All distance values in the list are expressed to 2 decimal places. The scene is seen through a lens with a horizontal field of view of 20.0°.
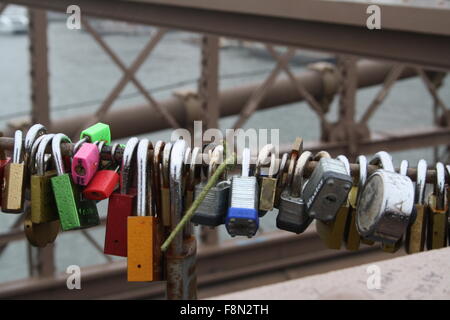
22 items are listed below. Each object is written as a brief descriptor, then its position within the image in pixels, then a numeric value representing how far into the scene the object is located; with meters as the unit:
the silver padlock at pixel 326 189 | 1.12
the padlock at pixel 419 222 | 1.18
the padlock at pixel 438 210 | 1.19
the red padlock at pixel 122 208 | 1.17
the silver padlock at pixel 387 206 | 1.11
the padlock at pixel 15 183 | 1.19
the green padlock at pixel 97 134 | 1.19
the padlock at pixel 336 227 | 1.20
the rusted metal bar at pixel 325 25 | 2.01
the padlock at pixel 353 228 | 1.19
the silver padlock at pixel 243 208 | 1.13
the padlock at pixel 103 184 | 1.17
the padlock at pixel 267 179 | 1.16
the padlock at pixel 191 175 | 1.16
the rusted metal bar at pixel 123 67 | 4.16
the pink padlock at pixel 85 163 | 1.16
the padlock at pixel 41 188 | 1.19
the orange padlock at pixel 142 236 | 1.17
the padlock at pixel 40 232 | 1.22
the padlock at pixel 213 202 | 1.15
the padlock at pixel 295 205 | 1.16
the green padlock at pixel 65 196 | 1.19
